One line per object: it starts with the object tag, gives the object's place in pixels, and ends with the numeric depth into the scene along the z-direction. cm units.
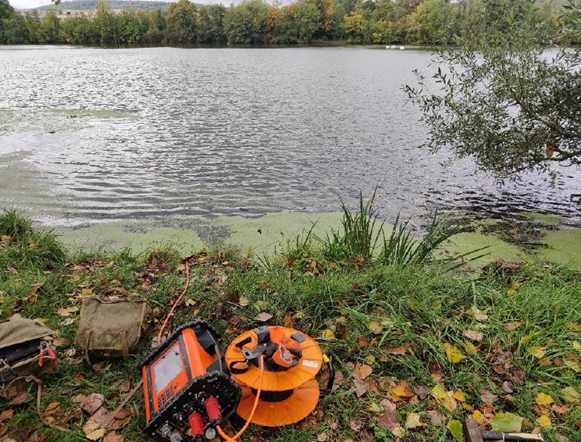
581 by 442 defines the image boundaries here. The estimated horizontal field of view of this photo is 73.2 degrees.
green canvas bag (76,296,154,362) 279
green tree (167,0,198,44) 6594
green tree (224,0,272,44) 6488
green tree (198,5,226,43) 6669
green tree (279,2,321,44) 6644
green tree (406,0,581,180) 600
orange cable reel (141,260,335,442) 206
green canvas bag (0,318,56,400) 246
